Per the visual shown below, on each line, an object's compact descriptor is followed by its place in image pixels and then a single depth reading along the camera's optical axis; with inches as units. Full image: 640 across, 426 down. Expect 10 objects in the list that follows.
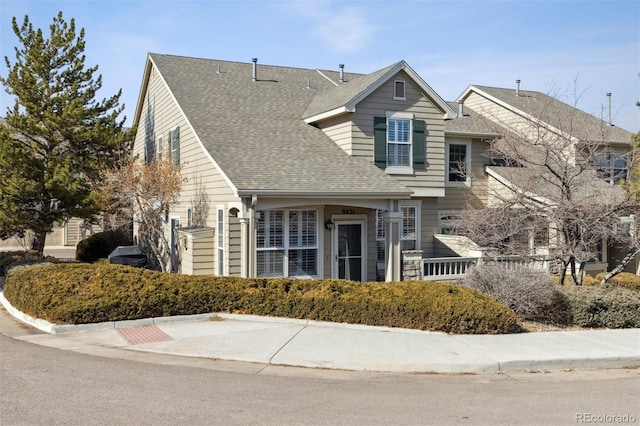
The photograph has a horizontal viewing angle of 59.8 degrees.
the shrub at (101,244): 946.7
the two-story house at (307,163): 598.9
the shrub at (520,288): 499.5
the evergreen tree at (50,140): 733.3
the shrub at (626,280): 773.9
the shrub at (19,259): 669.9
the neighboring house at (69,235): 1358.3
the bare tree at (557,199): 557.9
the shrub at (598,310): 502.9
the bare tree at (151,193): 692.7
